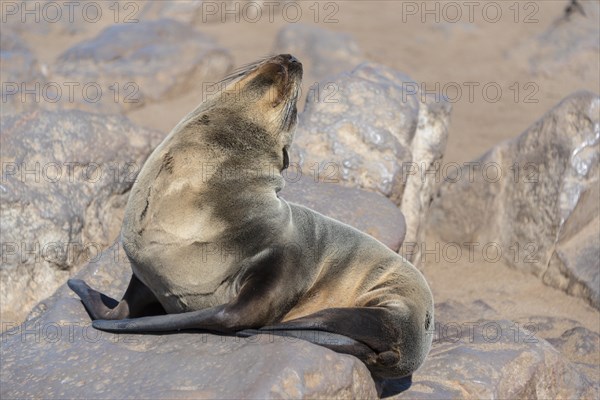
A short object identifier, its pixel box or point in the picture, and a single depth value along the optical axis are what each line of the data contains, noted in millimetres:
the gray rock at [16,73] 19047
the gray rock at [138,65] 21719
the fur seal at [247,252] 8750
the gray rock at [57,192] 13008
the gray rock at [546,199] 14891
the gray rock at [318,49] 23641
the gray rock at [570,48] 23641
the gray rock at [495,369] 9641
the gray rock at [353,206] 12703
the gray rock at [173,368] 7922
